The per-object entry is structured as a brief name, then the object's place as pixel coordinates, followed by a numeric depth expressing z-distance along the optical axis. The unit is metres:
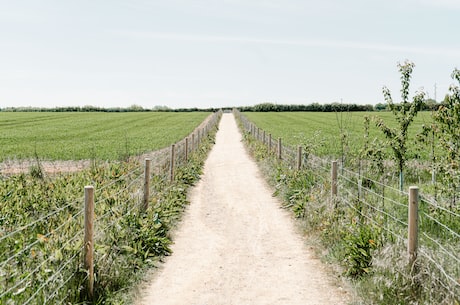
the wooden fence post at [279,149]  19.41
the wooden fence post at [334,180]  10.61
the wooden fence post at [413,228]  6.40
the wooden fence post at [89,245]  6.20
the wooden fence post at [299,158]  14.79
